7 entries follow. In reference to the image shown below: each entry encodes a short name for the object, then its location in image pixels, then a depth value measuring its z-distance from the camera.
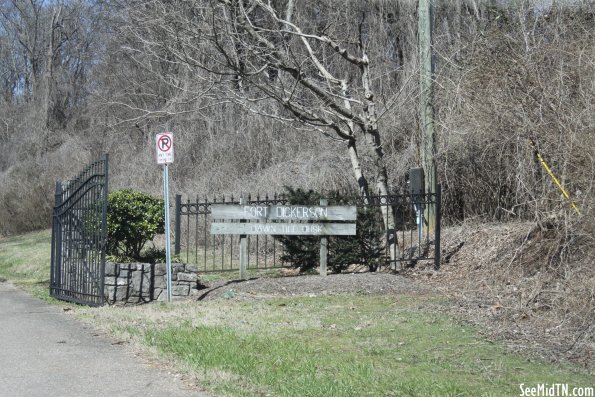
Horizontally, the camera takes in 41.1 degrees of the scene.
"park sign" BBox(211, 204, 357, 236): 14.22
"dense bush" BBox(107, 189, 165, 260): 13.93
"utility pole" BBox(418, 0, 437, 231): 15.95
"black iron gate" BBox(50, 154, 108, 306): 12.52
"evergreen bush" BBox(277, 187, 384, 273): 14.74
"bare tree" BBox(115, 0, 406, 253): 15.43
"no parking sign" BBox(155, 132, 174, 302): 12.60
